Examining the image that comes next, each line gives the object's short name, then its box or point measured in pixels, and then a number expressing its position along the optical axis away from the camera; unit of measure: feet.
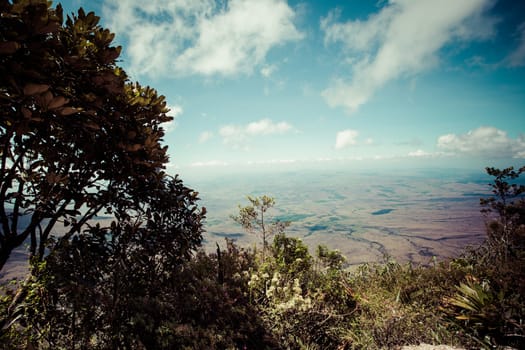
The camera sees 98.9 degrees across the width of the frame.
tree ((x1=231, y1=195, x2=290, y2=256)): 19.99
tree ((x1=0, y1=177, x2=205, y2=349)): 9.20
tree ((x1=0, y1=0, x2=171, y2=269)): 5.29
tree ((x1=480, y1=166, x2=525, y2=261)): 28.22
